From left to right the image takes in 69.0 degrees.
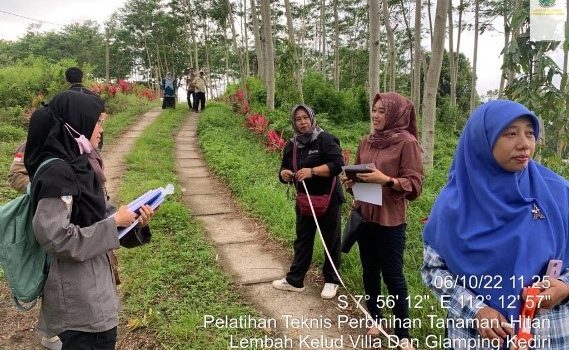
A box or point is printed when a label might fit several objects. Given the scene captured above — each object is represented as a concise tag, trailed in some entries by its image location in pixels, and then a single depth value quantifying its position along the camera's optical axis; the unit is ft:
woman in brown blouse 8.76
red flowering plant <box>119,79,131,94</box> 52.85
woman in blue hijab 4.92
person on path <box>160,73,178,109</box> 48.88
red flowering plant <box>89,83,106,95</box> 43.34
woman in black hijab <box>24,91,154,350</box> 5.36
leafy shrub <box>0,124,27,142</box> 29.35
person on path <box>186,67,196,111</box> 48.34
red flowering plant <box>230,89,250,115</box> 41.36
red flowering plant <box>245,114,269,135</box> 31.43
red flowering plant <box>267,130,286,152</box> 26.84
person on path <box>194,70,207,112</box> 46.93
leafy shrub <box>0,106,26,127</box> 34.14
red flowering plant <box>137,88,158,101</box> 59.41
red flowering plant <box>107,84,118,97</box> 44.86
